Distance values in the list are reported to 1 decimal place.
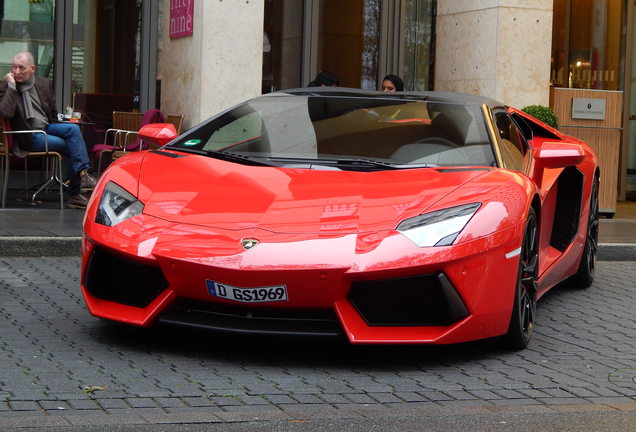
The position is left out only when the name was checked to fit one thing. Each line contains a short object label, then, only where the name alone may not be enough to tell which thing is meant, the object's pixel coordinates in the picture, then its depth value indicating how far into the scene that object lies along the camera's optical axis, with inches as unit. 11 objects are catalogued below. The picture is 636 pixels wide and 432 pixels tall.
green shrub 517.7
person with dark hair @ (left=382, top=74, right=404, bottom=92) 487.2
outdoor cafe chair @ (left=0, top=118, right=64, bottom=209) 438.9
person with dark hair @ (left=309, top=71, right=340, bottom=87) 490.5
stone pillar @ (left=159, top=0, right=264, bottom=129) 507.8
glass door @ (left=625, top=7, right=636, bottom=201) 661.9
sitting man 446.9
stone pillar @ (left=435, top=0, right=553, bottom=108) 557.6
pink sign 517.7
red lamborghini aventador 206.7
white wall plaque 537.6
